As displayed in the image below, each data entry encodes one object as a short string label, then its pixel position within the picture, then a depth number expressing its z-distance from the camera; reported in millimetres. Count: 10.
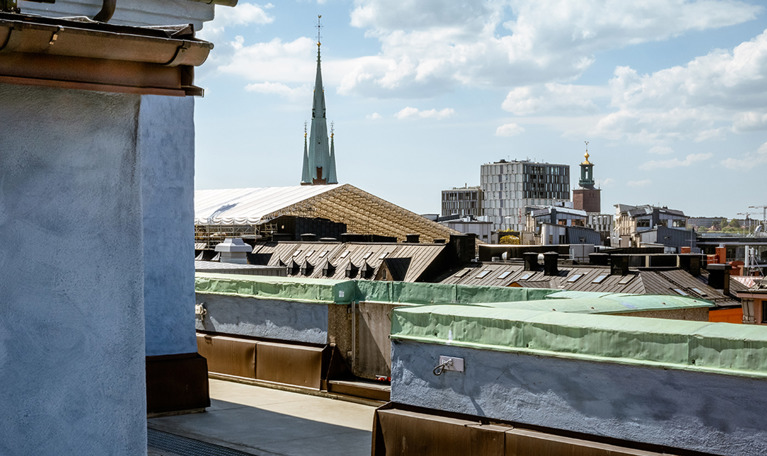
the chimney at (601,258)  59312
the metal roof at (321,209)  87562
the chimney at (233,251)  27844
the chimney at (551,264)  52406
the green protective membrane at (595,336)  8383
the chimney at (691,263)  55719
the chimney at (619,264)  47931
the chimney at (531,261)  54031
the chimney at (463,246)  59469
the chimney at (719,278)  53469
